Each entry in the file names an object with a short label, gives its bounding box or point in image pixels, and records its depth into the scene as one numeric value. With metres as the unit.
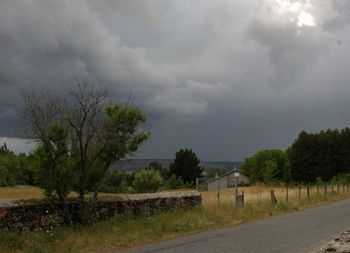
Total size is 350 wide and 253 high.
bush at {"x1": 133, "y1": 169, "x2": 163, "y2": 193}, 34.09
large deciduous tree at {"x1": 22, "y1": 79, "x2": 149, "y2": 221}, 16.41
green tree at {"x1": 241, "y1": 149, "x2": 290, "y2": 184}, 100.69
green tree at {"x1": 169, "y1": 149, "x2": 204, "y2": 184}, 103.94
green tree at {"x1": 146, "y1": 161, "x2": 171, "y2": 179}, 105.45
